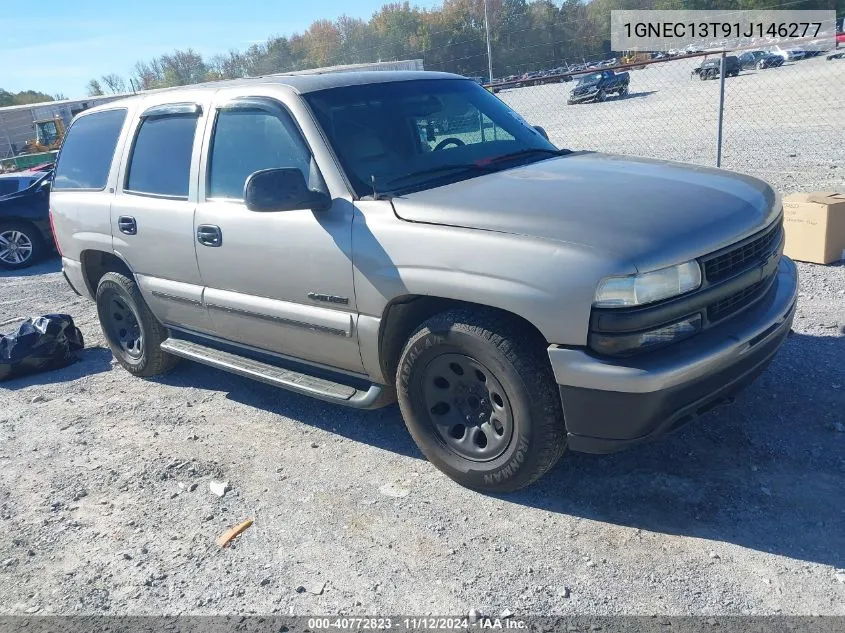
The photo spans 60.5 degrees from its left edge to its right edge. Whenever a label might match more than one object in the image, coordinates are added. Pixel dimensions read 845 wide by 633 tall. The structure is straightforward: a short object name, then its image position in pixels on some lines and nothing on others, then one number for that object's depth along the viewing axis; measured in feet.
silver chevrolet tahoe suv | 9.41
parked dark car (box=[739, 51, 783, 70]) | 120.37
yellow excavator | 123.44
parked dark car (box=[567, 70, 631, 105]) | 93.97
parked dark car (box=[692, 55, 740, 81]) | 93.50
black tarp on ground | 18.92
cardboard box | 19.19
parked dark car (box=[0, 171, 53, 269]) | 35.45
